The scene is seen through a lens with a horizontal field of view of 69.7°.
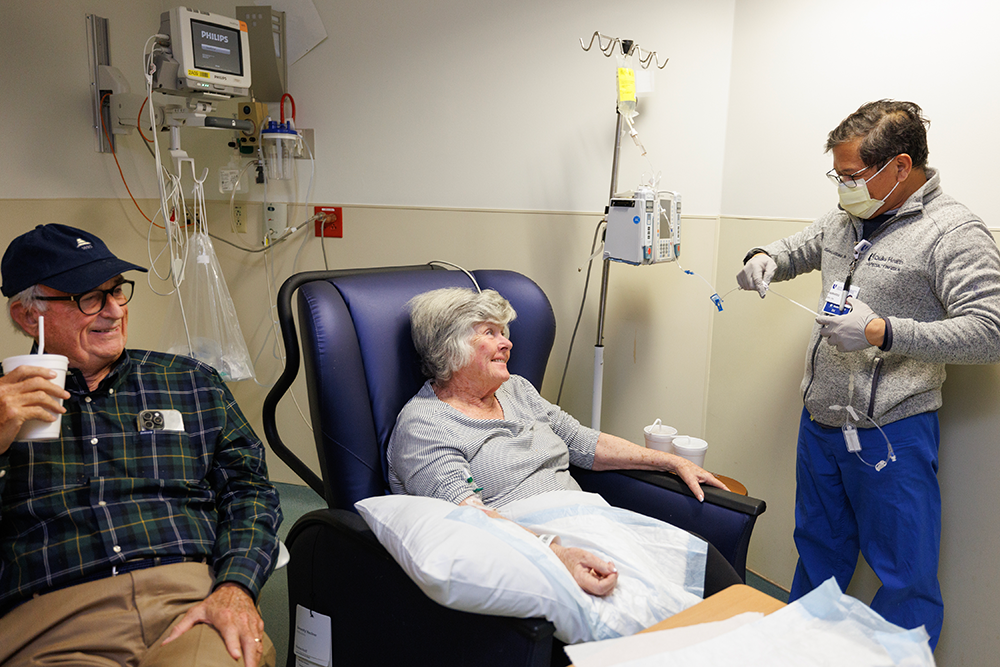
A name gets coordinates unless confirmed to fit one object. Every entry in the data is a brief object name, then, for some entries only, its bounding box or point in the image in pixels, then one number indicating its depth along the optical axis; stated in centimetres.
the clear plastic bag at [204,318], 260
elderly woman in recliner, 162
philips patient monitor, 235
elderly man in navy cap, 125
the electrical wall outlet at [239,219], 306
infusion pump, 215
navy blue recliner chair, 129
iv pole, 240
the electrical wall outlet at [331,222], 294
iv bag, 220
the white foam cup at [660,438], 221
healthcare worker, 164
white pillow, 112
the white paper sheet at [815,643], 96
